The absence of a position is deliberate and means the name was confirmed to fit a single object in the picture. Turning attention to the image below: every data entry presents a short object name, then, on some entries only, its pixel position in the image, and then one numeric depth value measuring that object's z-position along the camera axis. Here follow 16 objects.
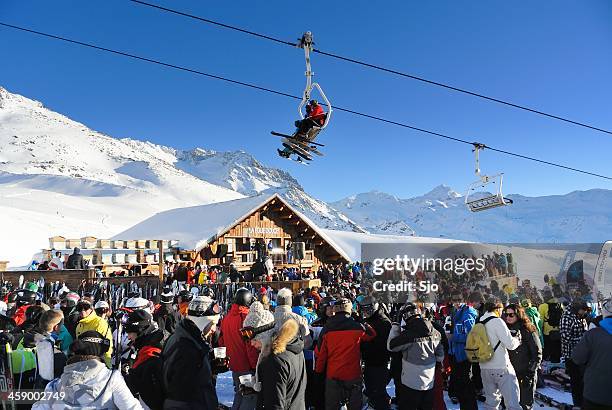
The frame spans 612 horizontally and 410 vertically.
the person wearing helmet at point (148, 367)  3.78
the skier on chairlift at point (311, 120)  7.97
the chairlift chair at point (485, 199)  10.33
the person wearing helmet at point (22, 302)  6.61
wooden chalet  18.44
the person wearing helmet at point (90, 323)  5.75
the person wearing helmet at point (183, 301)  6.68
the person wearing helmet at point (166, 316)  5.62
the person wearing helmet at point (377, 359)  5.93
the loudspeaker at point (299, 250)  17.88
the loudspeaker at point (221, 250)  18.50
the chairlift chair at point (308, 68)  7.03
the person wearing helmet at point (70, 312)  6.43
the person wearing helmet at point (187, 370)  3.66
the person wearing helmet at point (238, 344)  5.34
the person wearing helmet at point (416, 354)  5.23
